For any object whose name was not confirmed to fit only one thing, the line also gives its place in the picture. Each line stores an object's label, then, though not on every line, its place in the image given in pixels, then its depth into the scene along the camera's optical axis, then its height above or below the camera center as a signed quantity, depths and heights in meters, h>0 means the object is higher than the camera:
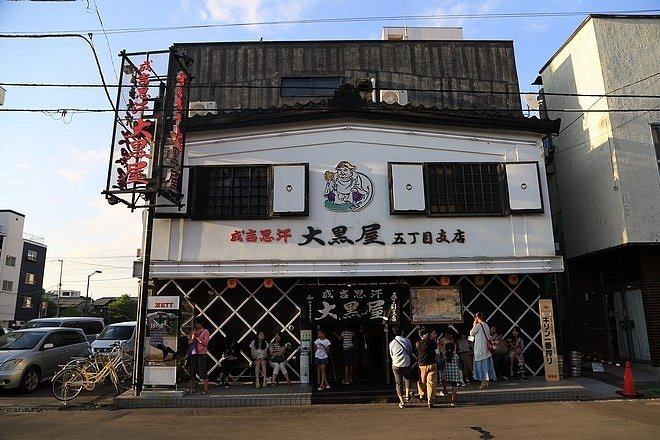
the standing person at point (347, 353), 12.78 -0.82
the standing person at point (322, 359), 12.27 -0.92
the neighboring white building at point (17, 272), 49.69 +5.54
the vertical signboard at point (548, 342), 12.90 -0.59
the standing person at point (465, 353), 13.16 -0.87
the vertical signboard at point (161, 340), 11.96 -0.41
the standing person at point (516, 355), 13.34 -0.95
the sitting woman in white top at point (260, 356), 12.75 -0.88
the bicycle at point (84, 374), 11.80 -1.22
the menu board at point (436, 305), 13.65 +0.43
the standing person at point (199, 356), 12.13 -0.82
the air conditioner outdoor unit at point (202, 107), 15.98 +7.03
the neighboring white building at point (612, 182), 14.31 +4.20
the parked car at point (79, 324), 18.78 +0.01
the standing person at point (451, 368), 11.82 -1.16
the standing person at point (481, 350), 12.19 -0.74
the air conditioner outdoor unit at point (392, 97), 16.19 +7.40
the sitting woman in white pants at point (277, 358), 12.93 -0.94
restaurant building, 13.31 +2.65
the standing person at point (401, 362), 11.05 -0.92
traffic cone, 11.62 -1.60
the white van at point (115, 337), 16.52 -0.47
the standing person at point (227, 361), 13.12 -1.02
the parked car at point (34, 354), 12.99 -0.84
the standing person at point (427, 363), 10.83 -0.94
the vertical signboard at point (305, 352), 13.05 -0.80
